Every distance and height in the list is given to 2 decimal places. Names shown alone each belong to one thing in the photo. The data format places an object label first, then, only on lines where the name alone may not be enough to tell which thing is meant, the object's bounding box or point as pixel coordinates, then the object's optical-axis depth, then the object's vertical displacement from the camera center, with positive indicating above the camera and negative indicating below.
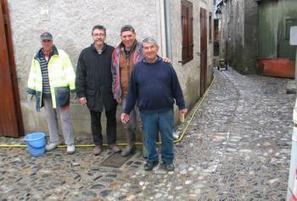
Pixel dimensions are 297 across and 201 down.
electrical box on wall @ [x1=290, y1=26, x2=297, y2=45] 8.09 -0.10
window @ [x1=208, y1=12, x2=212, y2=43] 12.72 +0.26
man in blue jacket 4.43 -0.73
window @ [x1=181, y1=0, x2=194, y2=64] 7.10 +0.12
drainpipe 5.64 +0.17
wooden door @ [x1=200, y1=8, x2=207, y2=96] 9.87 -0.41
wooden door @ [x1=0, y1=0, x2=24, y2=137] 6.06 -0.73
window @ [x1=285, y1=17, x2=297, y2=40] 12.23 +0.24
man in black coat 5.16 -0.51
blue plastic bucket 5.50 -1.48
